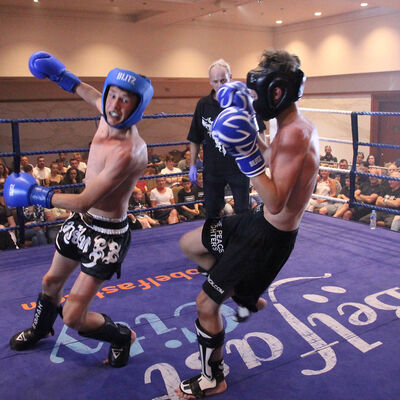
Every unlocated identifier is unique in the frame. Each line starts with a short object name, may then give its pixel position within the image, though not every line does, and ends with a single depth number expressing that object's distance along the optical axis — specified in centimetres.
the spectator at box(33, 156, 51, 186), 628
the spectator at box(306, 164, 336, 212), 566
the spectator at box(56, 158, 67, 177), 609
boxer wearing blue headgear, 173
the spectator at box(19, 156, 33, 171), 607
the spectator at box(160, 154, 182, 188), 631
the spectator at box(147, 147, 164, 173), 680
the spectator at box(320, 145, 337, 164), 853
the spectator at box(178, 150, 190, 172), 706
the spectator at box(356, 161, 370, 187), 514
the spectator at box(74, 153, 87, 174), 650
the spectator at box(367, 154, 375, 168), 695
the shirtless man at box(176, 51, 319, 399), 150
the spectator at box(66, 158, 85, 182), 597
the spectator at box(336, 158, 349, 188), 636
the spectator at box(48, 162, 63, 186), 593
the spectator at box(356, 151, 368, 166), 745
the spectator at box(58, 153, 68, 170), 706
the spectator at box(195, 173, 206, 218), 468
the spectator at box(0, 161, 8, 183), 509
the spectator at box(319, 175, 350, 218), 476
